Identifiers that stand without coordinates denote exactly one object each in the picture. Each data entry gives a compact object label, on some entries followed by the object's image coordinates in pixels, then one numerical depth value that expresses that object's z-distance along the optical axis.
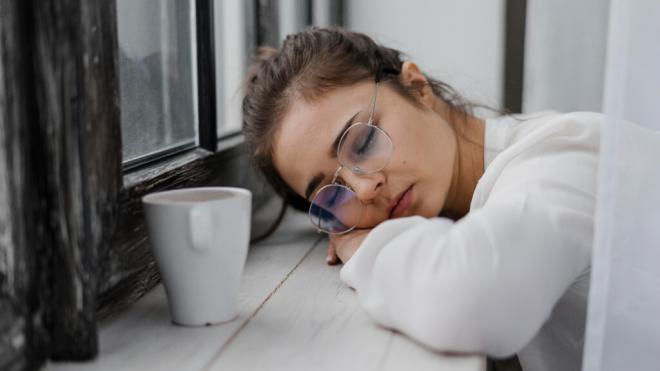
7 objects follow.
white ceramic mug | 0.64
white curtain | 0.63
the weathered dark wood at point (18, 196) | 0.54
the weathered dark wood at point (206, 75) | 1.10
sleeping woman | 0.62
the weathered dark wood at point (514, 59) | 1.84
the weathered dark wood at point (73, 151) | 0.56
